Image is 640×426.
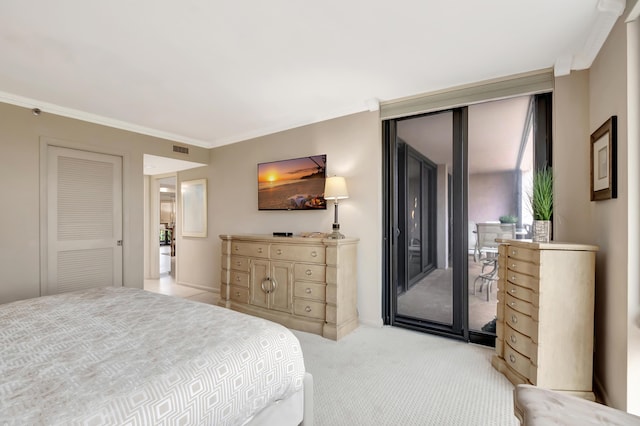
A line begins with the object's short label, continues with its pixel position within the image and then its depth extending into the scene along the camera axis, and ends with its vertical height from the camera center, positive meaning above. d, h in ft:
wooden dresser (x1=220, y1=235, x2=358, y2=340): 10.07 -2.62
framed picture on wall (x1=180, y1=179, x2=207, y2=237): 16.92 +0.28
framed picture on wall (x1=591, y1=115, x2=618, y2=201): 5.99 +1.14
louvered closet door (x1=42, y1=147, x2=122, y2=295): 11.30 -0.35
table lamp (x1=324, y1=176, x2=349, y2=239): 10.89 +0.82
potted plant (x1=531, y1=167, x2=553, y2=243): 7.18 +0.13
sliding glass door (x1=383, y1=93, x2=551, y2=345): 9.62 +0.75
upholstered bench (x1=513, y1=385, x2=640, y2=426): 3.49 -2.48
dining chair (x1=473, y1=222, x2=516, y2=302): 10.00 -1.07
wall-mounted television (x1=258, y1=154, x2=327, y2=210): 12.35 +1.27
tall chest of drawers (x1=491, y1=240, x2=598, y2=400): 6.37 -2.32
